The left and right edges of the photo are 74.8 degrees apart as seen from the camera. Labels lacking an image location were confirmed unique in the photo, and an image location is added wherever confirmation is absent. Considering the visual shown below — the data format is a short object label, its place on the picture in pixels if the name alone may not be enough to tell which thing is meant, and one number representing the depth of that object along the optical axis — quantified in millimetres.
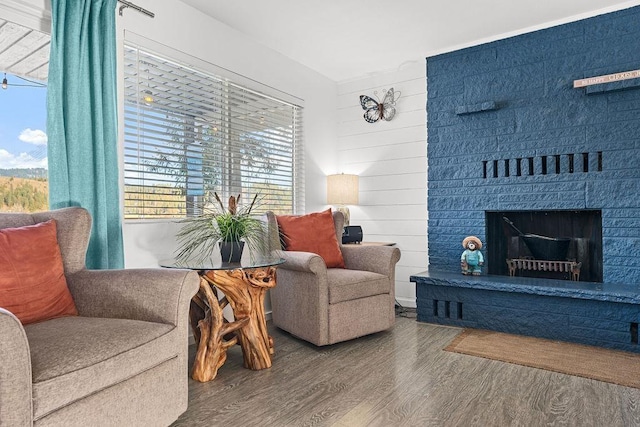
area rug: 2350
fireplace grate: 3309
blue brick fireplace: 2996
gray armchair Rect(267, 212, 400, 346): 2693
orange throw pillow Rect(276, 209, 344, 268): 3152
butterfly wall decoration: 4148
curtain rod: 2488
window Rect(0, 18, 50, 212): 2201
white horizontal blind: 2686
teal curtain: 2166
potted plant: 2428
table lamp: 4148
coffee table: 2271
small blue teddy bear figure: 3488
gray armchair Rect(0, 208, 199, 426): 1186
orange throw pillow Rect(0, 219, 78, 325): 1623
